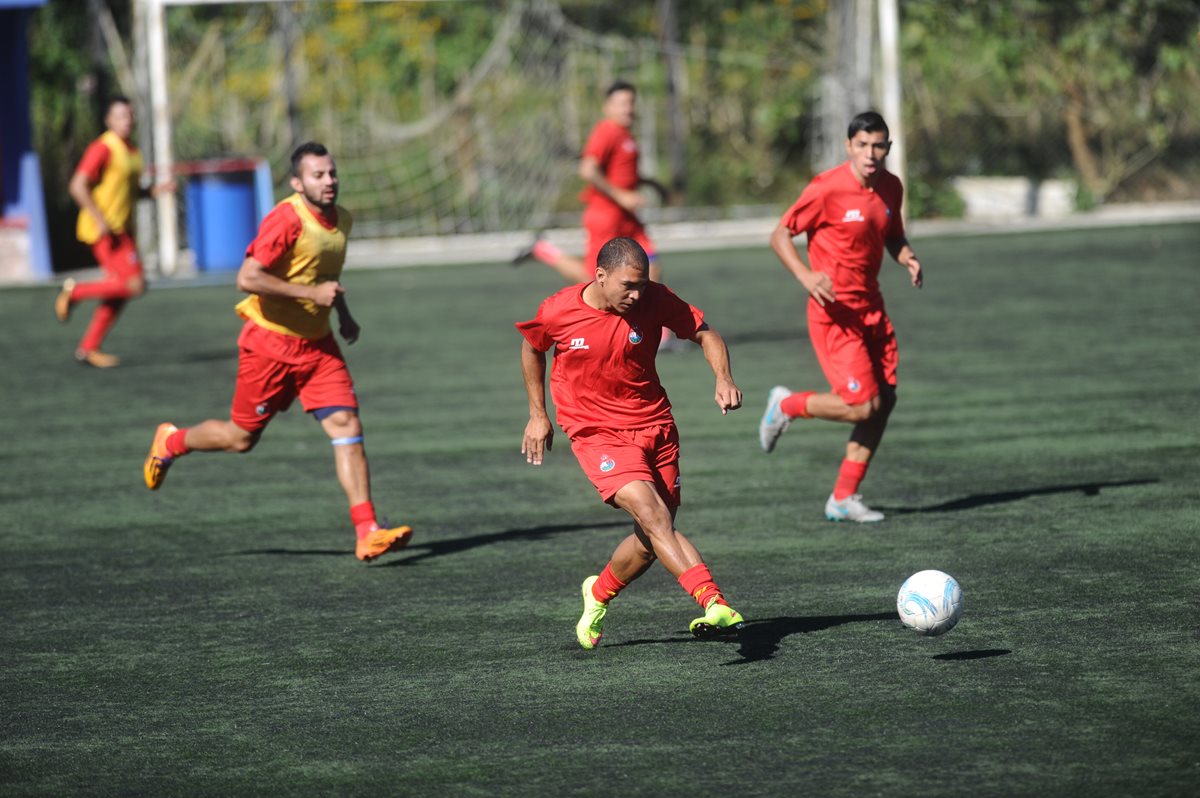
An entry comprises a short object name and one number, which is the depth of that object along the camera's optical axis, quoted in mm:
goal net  54062
